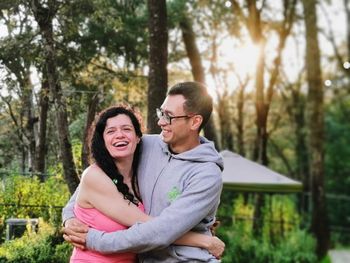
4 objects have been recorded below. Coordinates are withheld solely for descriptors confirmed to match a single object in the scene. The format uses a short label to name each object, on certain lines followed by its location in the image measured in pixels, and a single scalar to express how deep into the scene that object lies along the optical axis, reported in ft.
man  8.77
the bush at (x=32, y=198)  17.89
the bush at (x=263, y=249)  35.12
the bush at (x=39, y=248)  17.87
